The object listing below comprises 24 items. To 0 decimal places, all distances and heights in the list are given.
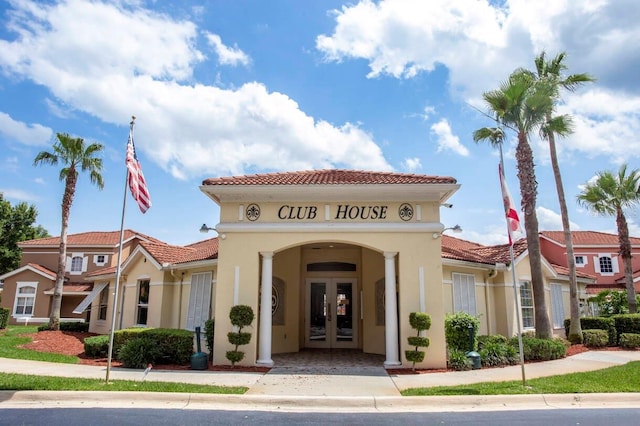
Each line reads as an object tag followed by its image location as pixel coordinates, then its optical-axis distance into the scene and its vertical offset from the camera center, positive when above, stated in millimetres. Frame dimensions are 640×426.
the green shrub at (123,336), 13969 -1040
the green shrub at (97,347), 14086 -1408
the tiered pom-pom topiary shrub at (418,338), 11781 -862
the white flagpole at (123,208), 9506 +2092
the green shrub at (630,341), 16953 -1259
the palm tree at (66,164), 22516 +6948
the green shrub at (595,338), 17250 -1192
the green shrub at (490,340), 13289 -1025
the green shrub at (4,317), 24203 -847
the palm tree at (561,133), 17219 +6719
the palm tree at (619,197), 20984 +5232
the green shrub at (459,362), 12008 -1500
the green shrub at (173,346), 12609 -1198
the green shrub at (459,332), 12922 -755
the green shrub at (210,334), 13117 -897
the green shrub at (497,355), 12695 -1385
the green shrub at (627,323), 18078 -645
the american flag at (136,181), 10109 +2772
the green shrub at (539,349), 13906 -1314
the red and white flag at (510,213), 9922 +2063
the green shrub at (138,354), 11812 -1347
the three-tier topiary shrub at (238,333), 12016 -788
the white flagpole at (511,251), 9239 +1209
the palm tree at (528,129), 15641 +6431
